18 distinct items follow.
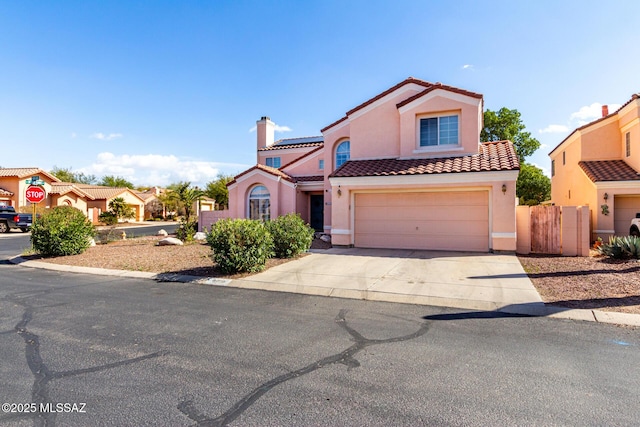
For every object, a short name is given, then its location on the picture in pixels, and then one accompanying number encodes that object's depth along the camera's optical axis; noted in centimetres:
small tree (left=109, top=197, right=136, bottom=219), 4141
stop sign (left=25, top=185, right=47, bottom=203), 1515
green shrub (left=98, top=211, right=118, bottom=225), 3606
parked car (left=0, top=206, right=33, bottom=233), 2798
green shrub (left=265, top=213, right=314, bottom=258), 1220
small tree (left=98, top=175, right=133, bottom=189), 7125
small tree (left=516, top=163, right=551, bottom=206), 3174
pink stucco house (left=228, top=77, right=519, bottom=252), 1330
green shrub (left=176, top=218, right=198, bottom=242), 1828
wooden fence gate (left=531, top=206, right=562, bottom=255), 1252
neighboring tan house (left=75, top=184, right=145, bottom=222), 4341
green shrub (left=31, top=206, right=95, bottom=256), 1305
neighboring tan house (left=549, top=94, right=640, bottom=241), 1605
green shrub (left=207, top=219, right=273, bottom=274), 947
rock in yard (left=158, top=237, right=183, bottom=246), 1655
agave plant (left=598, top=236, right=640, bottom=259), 1073
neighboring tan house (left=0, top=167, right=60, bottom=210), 3508
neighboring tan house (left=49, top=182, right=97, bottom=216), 3784
